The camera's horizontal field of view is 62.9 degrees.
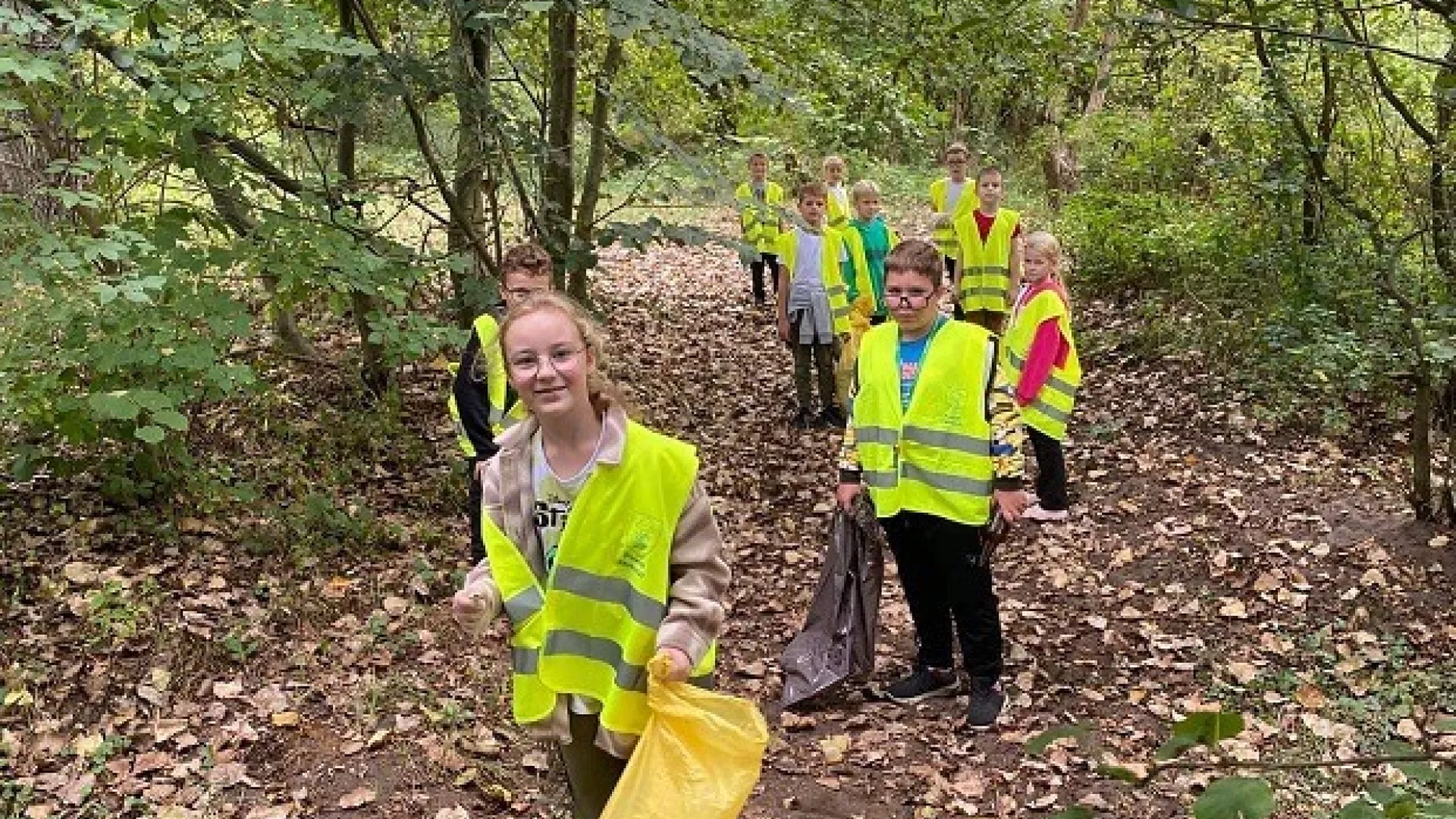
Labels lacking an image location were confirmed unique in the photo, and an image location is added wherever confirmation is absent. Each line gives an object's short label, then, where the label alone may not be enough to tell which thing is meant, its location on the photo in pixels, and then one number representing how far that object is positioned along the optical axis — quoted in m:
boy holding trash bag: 4.55
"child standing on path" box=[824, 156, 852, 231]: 11.27
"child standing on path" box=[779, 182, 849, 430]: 9.05
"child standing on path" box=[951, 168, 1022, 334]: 9.88
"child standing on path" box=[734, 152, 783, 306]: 12.20
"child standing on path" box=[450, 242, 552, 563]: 5.13
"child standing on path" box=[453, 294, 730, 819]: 2.88
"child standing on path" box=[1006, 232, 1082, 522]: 6.75
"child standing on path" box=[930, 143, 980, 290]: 10.59
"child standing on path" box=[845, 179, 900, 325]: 9.24
